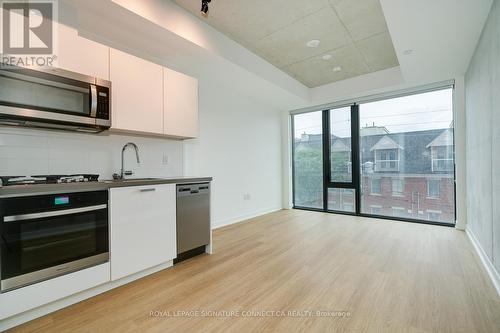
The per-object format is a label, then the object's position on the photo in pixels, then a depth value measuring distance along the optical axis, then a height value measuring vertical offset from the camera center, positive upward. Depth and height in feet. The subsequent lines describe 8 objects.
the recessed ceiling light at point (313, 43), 10.62 +5.83
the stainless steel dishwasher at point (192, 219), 8.12 -1.89
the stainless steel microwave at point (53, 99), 5.36 +1.81
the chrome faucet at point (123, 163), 8.21 +0.19
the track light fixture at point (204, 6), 5.78 +4.08
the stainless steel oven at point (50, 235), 4.80 -1.57
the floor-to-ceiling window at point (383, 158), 13.03 +0.58
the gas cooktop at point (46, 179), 5.52 -0.28
